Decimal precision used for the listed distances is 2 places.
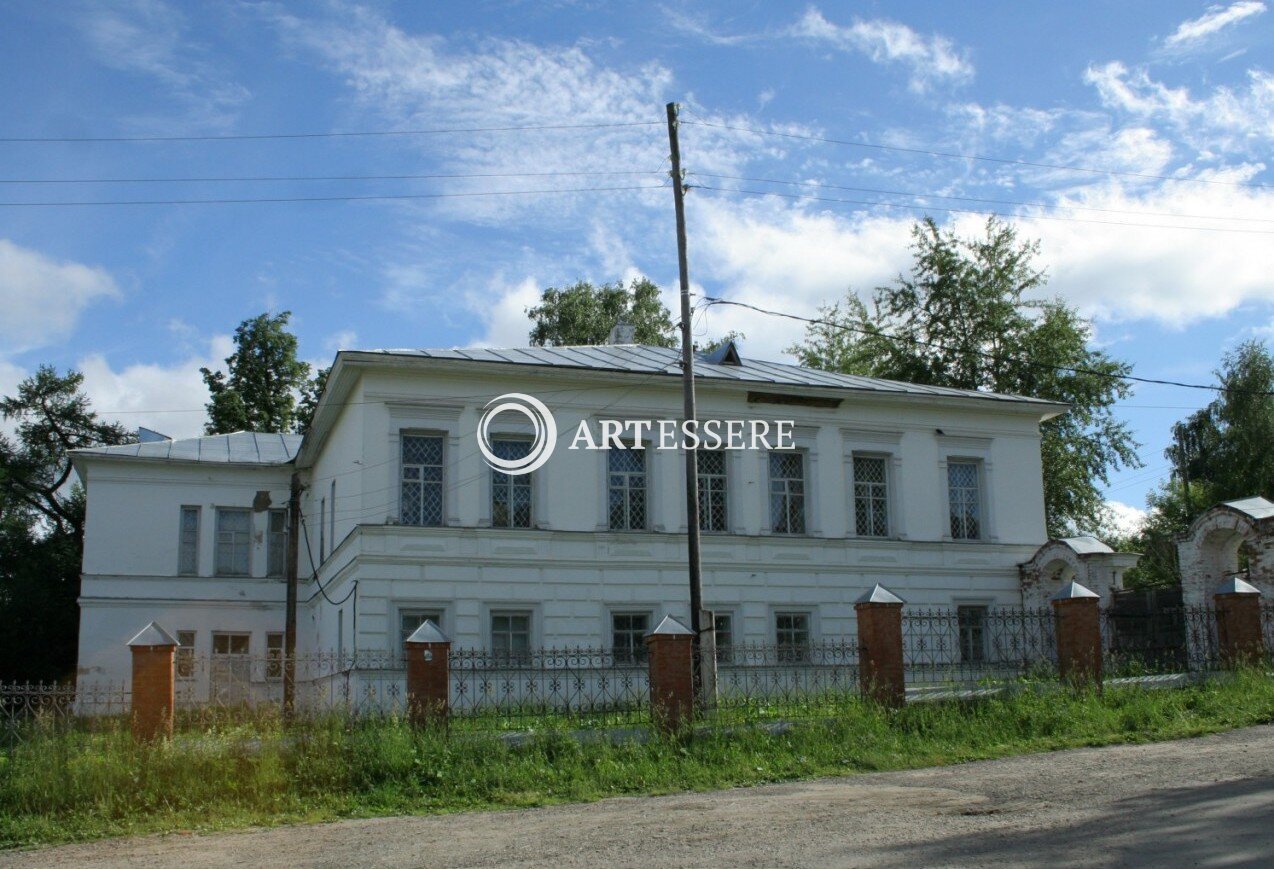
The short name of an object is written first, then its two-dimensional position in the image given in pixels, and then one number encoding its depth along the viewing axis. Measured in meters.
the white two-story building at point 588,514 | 19.69
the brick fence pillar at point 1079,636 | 14.65
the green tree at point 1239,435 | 37.94
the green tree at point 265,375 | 38.94
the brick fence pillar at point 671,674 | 12.81
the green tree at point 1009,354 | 33.03
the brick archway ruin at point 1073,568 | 20.88
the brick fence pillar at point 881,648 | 13.81
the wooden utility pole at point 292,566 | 20.58
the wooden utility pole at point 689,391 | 16.03
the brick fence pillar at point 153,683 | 11.90
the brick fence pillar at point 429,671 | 12.48
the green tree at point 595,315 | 40.22
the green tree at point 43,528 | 31.11
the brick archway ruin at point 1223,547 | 17.83
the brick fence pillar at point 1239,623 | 15.98
